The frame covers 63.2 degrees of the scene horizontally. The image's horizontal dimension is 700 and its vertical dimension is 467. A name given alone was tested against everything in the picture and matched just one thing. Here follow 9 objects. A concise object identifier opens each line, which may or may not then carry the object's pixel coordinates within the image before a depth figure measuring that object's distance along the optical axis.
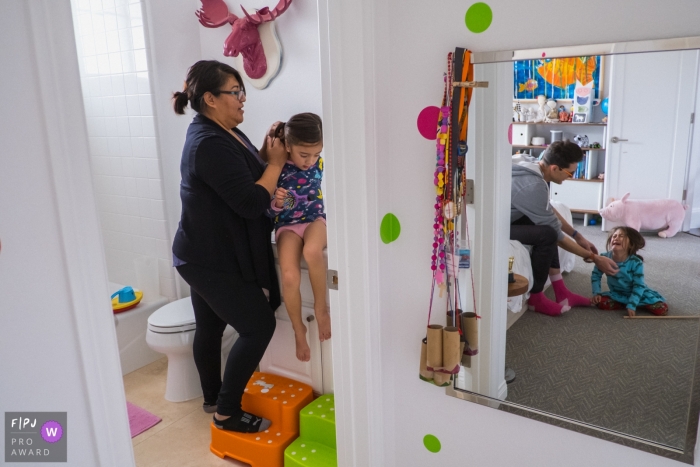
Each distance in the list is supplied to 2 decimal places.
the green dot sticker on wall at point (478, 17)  1.23
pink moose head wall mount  2.65
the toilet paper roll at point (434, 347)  1.40
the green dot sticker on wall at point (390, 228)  1.50
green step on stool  2.09
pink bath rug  2.50
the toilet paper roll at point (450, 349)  1.39
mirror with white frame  1.12
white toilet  2.59
